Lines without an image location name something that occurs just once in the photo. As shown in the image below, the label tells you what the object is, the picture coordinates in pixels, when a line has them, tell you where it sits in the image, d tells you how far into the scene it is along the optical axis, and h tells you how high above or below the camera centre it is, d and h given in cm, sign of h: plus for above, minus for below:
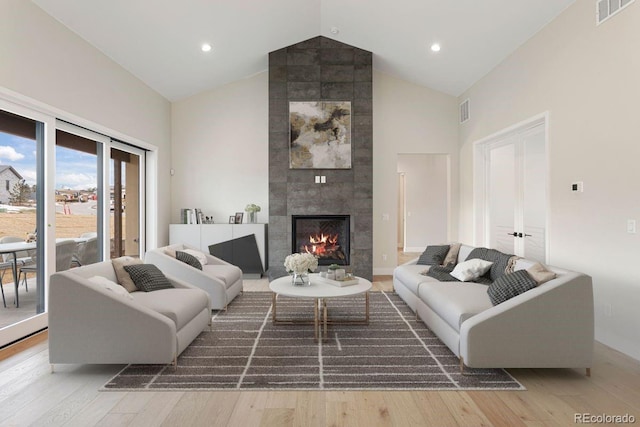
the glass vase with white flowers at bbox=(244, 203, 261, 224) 680 +6
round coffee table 358 -73
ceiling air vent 327 +176
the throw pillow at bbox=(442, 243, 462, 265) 490 -54
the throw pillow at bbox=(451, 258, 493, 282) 397 -58
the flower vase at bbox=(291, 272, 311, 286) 401 -68
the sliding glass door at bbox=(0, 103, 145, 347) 355 +10
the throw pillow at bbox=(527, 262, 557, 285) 294 -47
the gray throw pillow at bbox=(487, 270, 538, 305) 296 -56
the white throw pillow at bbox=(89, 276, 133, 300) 301 -55
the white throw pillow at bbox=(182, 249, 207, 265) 510 -52
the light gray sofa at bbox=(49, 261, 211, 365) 282 -82
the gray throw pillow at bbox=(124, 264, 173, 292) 362 -58
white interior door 463 +25
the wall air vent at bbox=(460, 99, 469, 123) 664 +177
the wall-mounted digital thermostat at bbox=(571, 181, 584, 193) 378 +25
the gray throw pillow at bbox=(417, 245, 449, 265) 502 -55
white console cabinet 655 -31
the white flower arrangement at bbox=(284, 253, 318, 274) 393 -49
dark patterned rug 269 -116
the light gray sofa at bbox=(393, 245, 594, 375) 277 -84
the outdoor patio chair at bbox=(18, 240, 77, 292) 412 -42
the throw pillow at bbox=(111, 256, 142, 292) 356 -55
